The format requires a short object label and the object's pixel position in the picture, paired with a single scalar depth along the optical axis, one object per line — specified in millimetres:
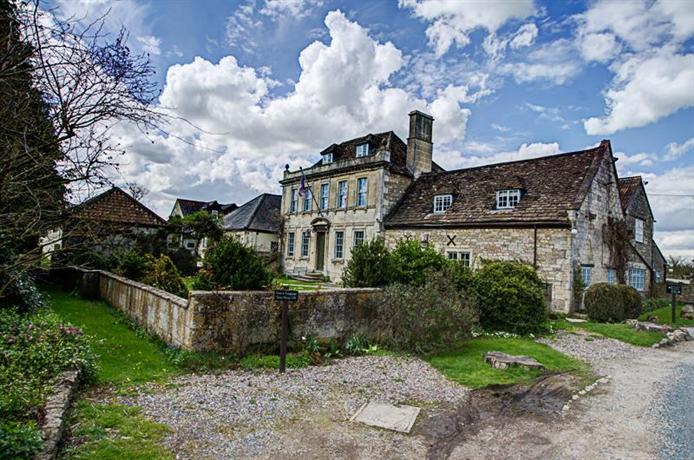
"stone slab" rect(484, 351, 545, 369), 9094
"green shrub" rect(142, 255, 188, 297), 13123
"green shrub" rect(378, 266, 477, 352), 10219
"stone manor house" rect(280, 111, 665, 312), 18188
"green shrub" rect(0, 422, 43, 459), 3703
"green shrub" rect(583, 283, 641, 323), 16203
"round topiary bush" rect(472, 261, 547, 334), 13164
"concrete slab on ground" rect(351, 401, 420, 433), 5867
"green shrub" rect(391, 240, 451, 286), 12641
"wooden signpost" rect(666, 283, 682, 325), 16531
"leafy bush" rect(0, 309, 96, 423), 4977
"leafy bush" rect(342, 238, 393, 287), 11891
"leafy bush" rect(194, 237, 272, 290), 9469
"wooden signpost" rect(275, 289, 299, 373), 8180
